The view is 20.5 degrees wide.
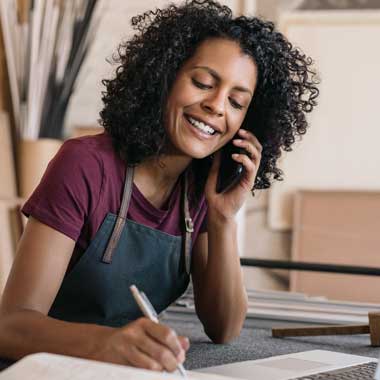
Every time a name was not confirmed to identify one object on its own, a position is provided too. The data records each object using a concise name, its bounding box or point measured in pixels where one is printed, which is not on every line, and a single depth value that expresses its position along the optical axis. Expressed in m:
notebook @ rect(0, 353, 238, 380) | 1.35
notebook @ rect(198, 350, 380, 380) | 1.65
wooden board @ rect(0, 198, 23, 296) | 3.74
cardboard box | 4.03
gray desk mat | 1.91
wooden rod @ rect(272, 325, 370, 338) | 2.15
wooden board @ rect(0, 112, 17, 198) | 3.88
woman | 1.84
